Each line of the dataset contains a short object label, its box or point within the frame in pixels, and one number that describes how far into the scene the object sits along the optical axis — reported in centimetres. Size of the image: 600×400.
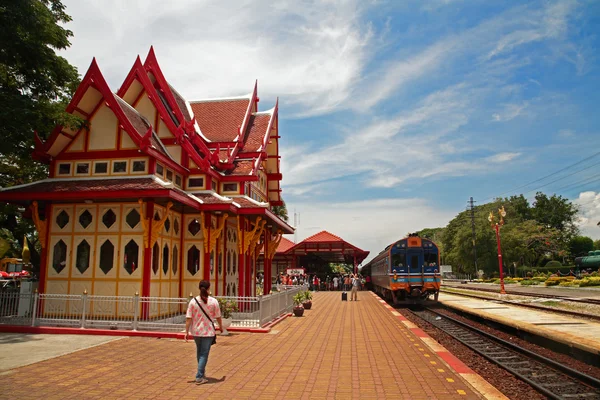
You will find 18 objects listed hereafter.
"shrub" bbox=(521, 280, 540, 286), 4197
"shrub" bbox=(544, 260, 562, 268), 6008
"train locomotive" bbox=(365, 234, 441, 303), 2170
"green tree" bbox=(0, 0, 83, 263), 1336
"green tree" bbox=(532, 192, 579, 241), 8354
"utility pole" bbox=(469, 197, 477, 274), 6225
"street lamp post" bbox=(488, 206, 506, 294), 2720
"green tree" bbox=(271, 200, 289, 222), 4448
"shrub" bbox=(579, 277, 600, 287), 3406
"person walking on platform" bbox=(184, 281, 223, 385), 688
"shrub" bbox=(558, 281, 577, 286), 3521
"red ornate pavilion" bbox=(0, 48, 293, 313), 1336
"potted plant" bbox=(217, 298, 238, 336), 1239
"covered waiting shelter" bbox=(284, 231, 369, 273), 3858
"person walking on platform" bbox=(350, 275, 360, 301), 2655
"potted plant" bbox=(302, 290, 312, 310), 1966
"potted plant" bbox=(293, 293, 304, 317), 1712
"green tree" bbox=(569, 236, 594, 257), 8175
